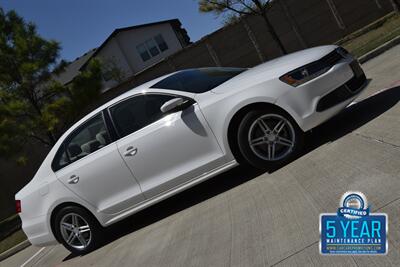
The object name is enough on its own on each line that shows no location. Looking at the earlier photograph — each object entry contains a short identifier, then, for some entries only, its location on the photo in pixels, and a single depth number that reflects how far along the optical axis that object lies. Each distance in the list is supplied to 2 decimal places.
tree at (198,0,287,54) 22.00
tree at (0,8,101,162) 18.12
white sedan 5.30
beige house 40.91
